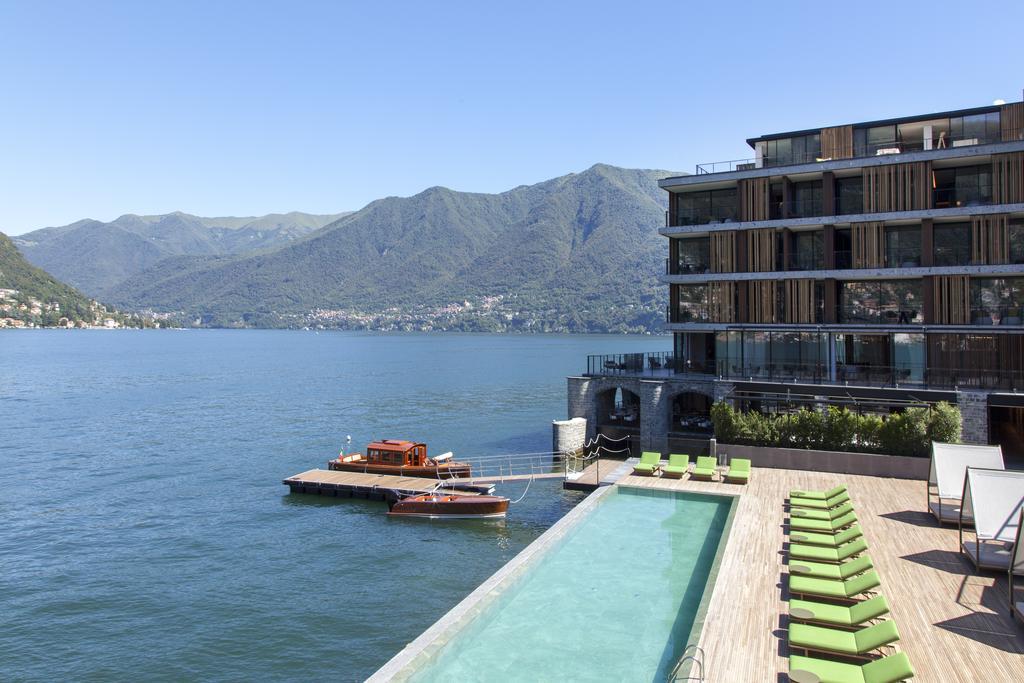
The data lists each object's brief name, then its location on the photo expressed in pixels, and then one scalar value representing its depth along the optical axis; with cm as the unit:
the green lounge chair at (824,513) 1869
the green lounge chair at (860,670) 1015
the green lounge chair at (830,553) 1557
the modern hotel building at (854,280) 3191
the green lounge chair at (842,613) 1225
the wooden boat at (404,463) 3700
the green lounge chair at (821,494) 2072
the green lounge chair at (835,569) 1442
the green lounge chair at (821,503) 1984
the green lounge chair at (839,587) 1354
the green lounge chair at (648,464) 2711
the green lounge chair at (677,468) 2670
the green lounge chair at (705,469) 2586
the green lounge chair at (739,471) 2512
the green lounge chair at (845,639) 1134
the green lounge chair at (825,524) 1774
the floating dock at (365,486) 3400
